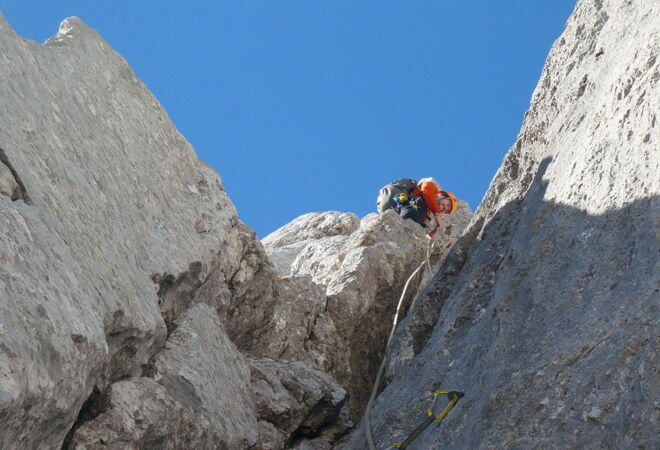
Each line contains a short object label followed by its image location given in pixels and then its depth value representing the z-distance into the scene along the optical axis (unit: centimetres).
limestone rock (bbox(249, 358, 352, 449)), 1167
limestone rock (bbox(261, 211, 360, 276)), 2488
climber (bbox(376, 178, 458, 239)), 1947
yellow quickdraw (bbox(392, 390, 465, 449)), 913
